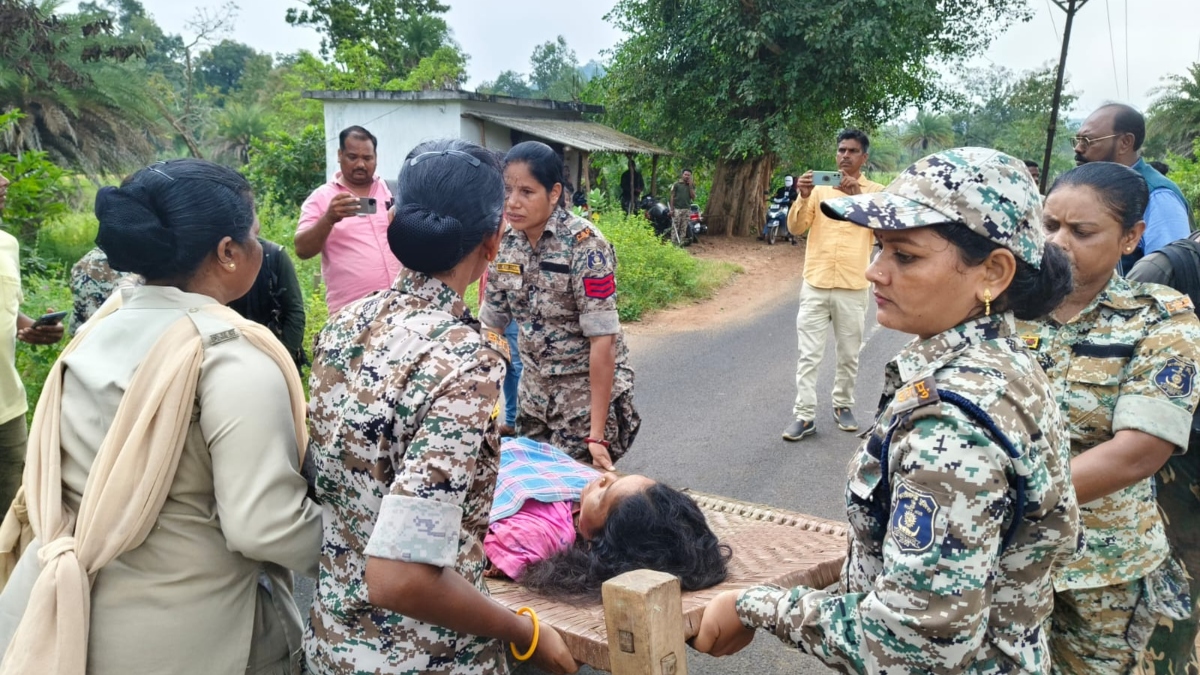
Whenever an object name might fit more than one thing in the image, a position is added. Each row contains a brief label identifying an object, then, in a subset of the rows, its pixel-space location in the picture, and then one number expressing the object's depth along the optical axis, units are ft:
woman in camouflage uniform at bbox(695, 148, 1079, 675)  4.31
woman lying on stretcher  8.93
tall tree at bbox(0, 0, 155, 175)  41.75
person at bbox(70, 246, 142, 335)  11.84
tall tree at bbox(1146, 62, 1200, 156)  83.76
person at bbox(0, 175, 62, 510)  10.73
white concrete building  52.65
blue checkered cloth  10.24
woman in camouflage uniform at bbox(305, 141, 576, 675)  4.87
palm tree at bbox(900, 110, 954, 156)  168.04
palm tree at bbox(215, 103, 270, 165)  95.71
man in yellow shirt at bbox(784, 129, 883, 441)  18.86
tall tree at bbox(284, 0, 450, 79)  97.66
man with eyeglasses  10.84
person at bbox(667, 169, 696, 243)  56.59
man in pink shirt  14.67
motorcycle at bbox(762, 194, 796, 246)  59.11
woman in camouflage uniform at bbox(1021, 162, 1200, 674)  6.70
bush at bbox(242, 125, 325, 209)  56.18
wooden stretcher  5.44
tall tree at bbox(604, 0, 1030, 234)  50.34
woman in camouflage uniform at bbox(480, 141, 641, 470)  11.45
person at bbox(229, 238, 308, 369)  12.57
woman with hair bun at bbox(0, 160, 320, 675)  5.07
